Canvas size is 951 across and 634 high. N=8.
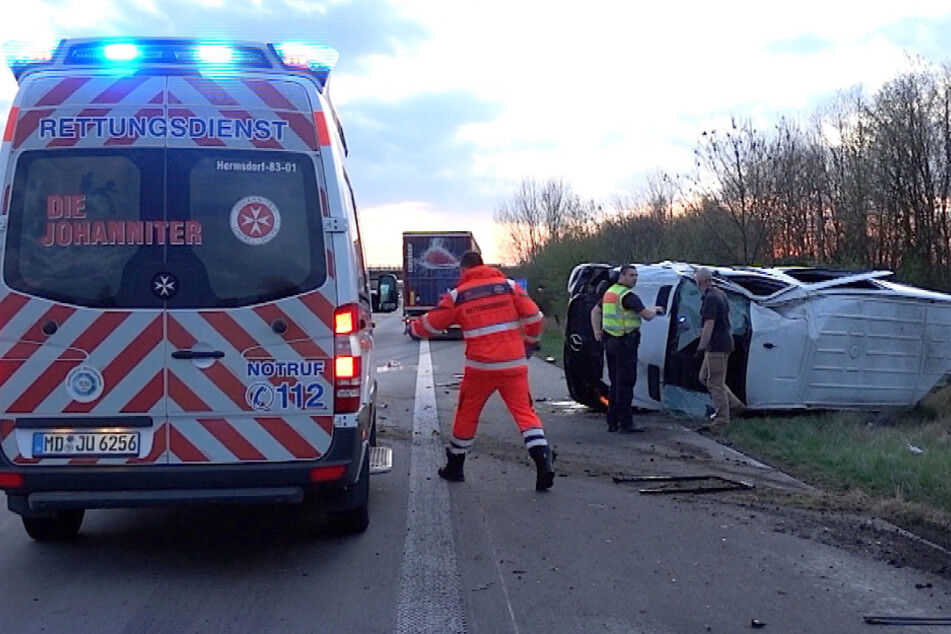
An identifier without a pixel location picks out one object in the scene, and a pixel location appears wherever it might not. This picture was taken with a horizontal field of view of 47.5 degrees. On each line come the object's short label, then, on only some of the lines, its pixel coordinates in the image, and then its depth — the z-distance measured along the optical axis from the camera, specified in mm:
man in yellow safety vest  11430
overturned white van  11109
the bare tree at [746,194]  24948
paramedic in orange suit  8164
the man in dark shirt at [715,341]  11008
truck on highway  35125
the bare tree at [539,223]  60406
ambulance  5719
